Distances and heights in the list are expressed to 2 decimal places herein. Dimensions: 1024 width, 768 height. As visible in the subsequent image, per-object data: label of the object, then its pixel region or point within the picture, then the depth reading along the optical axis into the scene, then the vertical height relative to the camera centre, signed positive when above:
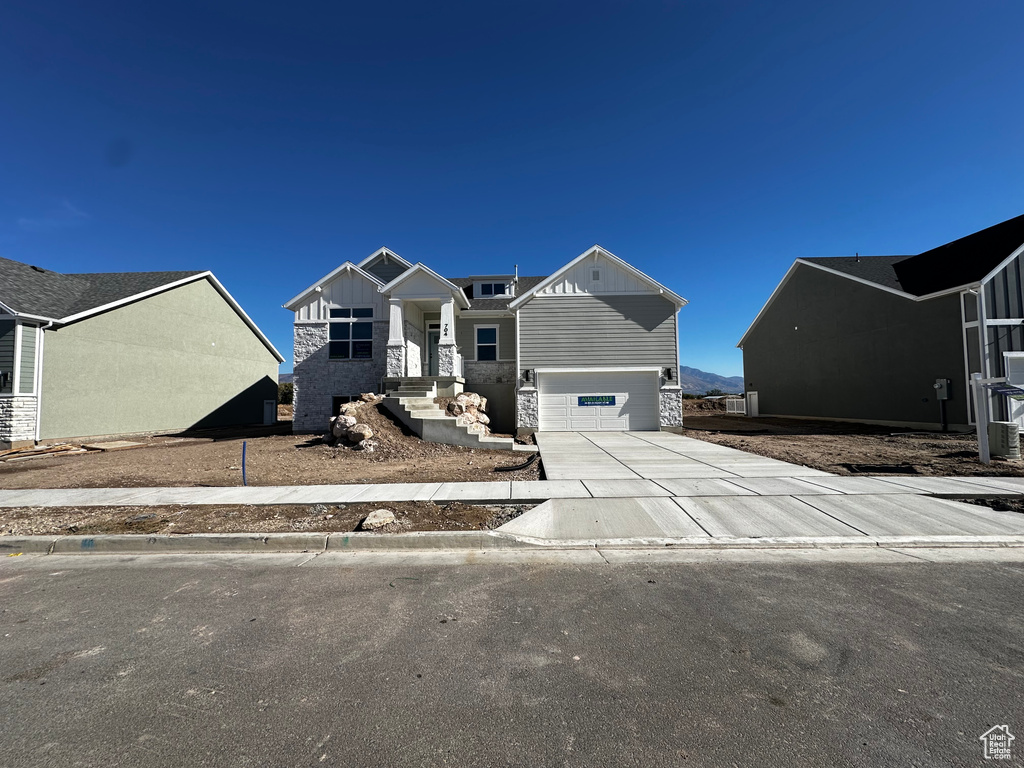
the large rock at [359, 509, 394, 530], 5.73 -1.49
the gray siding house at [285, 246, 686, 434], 17.69 +2.34
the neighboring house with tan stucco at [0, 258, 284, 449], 15.05 +2.42
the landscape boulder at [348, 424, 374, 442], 12.05 -0.67
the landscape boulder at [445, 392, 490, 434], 13.84 -0.12
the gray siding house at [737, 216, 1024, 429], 15.62 +3.05
